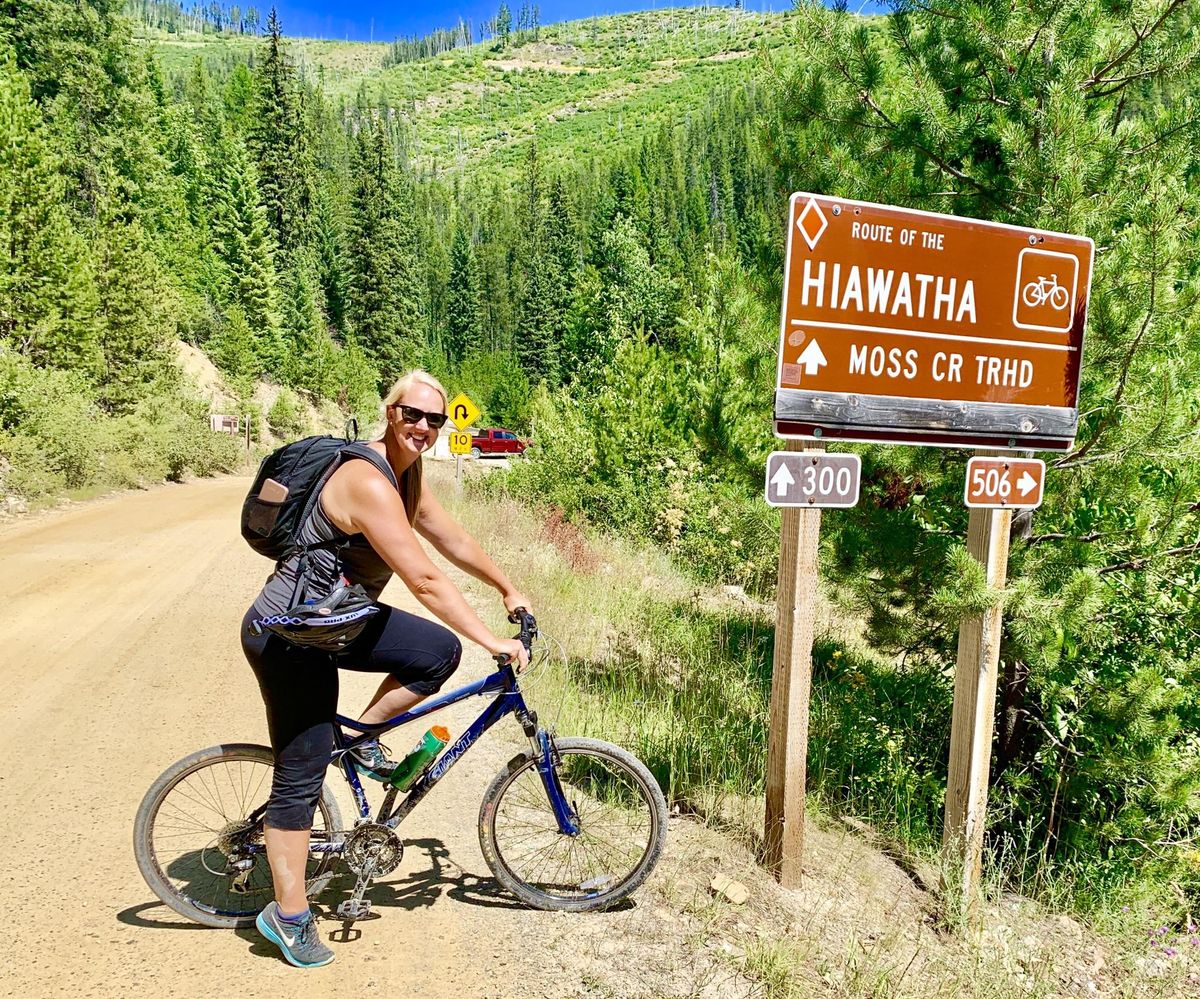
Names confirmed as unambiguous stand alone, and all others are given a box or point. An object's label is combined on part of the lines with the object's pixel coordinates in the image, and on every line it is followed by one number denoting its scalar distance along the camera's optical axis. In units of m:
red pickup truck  43.56
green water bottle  3.29
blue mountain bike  3.27
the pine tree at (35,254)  19.94
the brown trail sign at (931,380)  3.63
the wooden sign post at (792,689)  3.76
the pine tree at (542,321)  67.62
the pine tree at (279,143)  57.53
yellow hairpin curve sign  14.96
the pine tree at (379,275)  64.44
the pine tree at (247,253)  48.84
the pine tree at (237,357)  39.72
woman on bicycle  2.87
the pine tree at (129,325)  25.83
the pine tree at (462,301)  85.50
